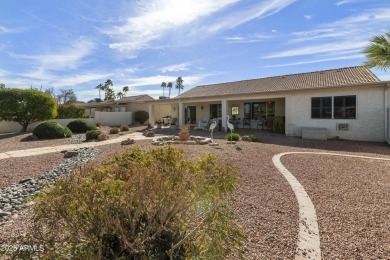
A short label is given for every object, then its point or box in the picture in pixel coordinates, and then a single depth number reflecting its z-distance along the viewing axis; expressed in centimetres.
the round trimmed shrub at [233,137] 1365
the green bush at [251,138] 1378
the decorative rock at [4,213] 484
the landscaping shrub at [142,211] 205
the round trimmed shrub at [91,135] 1612
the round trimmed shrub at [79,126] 2070
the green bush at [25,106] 1928
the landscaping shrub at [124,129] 2275
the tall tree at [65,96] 5828
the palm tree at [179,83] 8002
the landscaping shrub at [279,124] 1809
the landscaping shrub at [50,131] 1662
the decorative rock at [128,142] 1332
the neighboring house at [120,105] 3290
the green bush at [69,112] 2750
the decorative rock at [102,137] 1586
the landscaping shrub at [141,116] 3142
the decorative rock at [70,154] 1084
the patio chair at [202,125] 2208
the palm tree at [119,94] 6550
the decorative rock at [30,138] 1600
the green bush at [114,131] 2064
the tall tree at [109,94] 6375
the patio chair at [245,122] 2190
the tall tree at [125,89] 6956
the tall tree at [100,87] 7319
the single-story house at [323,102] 1332
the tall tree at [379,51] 897
